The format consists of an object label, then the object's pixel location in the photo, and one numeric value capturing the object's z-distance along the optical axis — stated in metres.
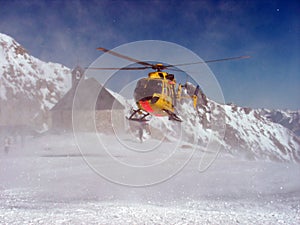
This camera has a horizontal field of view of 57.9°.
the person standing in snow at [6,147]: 31.11
